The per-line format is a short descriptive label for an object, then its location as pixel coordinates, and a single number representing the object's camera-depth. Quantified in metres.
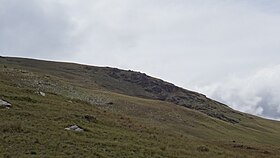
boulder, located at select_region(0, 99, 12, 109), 45.58
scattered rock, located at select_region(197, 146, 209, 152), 46.83
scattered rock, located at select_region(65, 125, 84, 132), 41.49
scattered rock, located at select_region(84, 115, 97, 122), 49.59
